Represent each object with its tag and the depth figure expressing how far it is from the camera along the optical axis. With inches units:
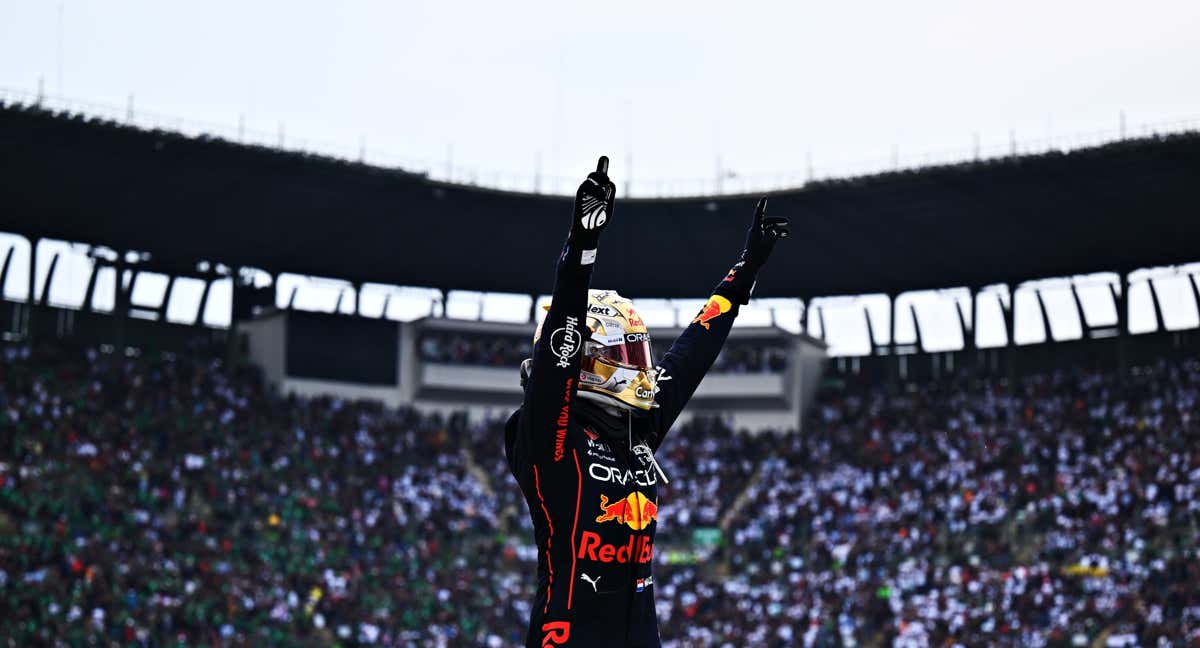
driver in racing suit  354.0
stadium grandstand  2684.5
